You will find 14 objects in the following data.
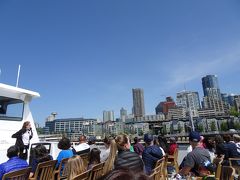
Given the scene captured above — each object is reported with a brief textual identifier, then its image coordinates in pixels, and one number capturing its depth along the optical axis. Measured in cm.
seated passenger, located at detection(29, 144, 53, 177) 471
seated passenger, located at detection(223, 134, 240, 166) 689
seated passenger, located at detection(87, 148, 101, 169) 500
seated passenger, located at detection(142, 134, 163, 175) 589
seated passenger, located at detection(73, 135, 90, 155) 708
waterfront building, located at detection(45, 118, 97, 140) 17501
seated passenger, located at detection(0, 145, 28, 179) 376
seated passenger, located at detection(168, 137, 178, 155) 927
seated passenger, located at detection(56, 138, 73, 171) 543
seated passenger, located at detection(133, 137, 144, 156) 823
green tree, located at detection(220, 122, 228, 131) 10770
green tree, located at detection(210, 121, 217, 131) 11538
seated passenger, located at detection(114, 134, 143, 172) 417
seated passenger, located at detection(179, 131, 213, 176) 432
